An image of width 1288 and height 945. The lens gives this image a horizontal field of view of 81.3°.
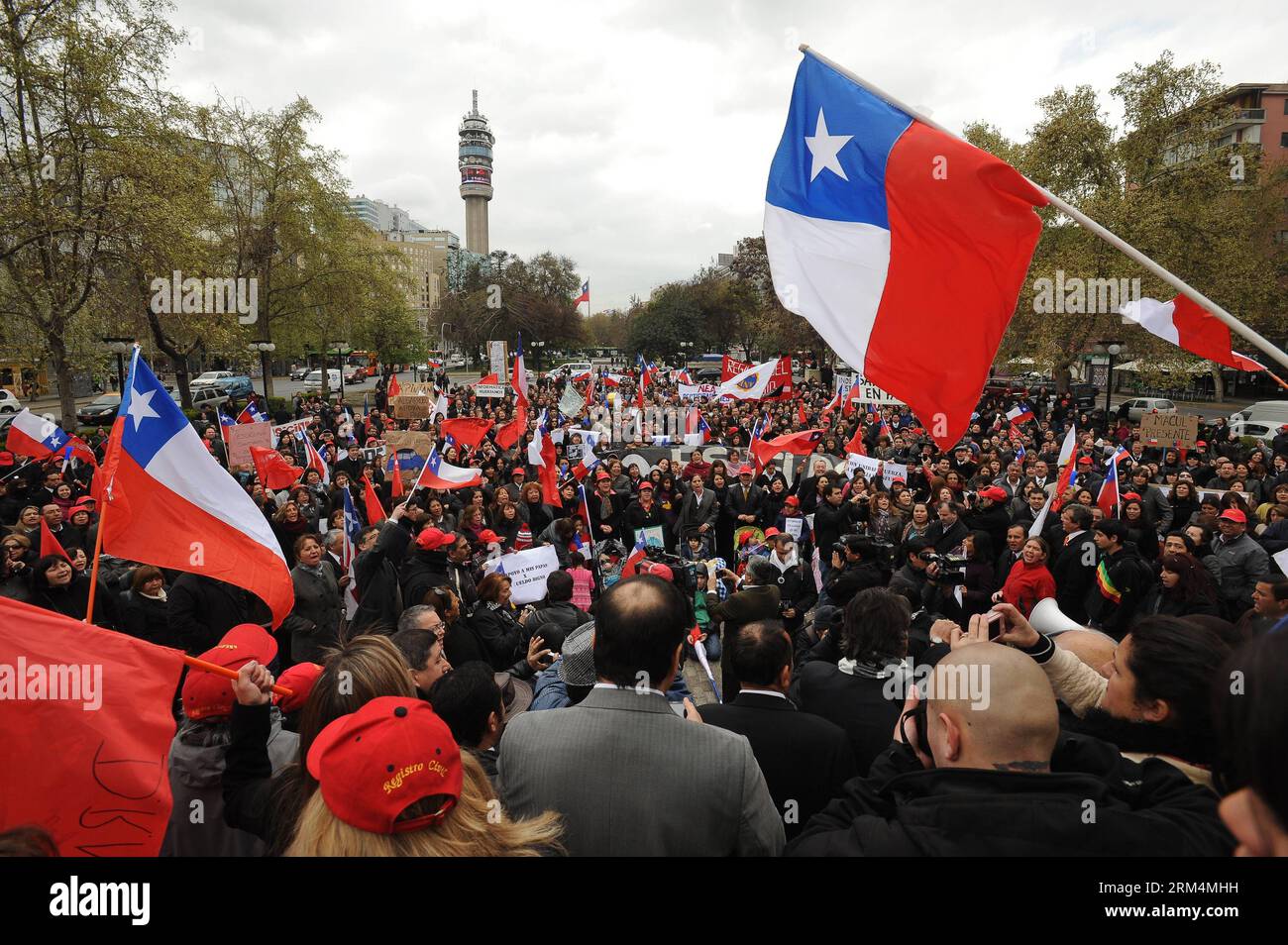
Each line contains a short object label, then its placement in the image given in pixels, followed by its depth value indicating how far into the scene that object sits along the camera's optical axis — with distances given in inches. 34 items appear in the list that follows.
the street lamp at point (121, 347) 727.1
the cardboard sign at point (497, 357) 1031.6
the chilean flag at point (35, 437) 421.4
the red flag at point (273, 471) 418.6
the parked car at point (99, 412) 1098.7
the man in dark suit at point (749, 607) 158.9
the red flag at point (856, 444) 554.9
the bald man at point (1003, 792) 64.2
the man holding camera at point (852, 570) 203.3
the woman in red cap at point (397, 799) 67.7
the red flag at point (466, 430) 486.3
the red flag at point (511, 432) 585.6
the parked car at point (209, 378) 1589.0
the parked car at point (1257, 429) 967.6
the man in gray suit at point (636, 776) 80.0
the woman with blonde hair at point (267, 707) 96.0
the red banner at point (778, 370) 848.9
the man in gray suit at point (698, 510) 397.4
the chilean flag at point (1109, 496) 331.0
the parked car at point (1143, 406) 1229.7
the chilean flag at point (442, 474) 353.1
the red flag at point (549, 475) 407.8
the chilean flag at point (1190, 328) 235.8
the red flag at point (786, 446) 459.8
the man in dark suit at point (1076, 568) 257.1
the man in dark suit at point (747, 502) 402.3
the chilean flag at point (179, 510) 162.1
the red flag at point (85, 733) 90.3
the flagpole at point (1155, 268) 113.3
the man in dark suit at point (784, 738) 106.6
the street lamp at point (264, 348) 1006.9
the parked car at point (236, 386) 1476.5
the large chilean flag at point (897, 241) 143.7
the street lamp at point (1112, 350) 808.1
